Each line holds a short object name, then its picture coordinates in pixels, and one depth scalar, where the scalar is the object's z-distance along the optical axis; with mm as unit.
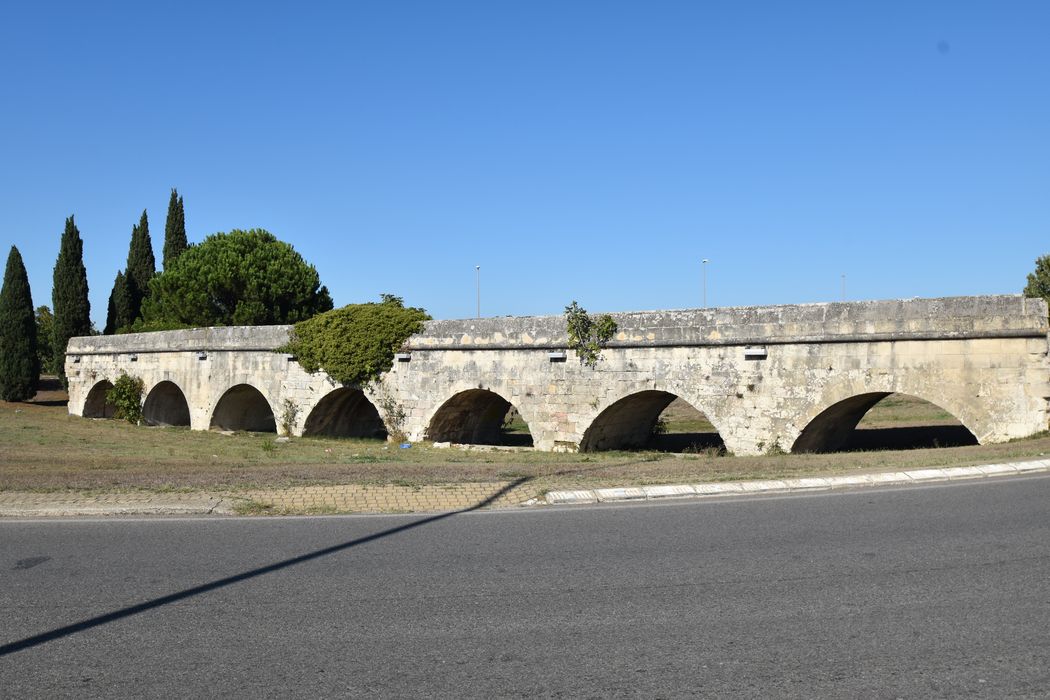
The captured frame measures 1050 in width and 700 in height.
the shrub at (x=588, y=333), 18938
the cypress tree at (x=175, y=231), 49553
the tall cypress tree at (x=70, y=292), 46344
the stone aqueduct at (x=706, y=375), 14703
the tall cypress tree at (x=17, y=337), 44125
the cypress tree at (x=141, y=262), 50000
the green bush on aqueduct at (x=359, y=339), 22891
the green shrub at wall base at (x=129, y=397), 33000
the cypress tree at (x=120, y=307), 49000
